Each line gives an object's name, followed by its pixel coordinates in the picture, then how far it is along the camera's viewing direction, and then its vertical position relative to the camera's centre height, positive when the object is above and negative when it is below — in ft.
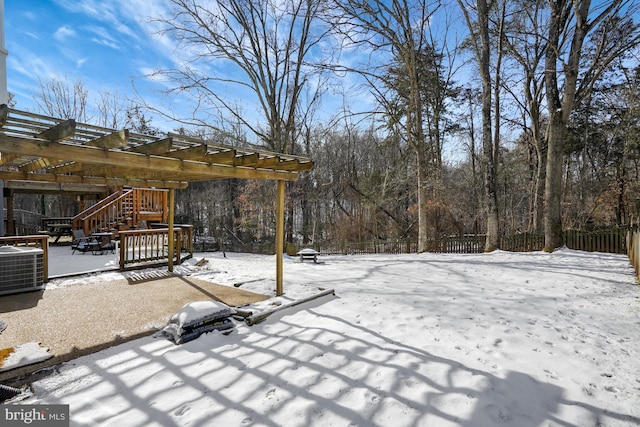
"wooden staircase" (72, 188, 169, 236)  36.52 +1.47
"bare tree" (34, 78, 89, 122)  56.34 +24.09
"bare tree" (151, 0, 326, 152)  40.47 +24.06
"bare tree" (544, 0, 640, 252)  26.25 +14.63
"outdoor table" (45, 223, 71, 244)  45.18 -0.71
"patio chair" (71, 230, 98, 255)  31.63 -1.98
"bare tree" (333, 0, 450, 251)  36.37 +23.55
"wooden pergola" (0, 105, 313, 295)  9.33 +2.92
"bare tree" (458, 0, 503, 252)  33.53 +10.26
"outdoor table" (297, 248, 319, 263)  29.22 -3.29
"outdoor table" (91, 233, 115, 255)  31.75 -2.01
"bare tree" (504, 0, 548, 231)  35.43 +21.70
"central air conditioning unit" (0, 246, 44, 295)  16.17 -2.45
